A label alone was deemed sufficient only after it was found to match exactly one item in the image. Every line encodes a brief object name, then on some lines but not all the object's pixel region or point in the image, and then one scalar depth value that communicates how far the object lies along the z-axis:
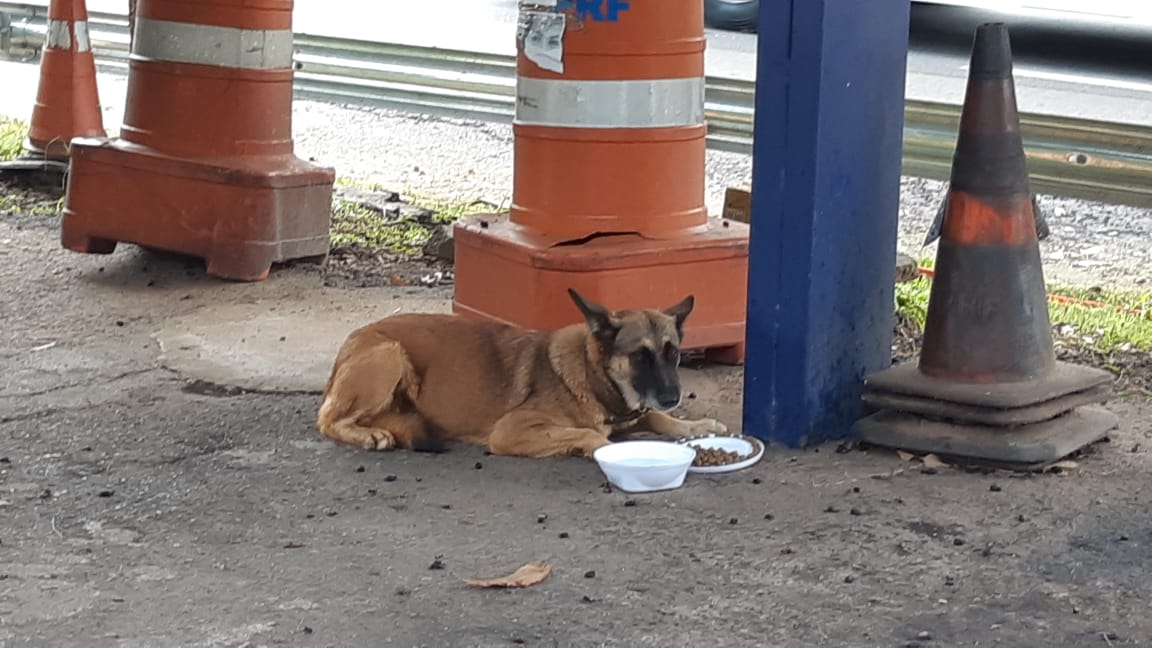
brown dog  5.72
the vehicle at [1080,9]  15.11
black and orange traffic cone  5.62
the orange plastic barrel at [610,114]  6.43
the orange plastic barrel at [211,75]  8.00
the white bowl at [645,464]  5.24
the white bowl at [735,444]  5.58
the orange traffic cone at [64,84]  10.59
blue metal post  5.52
